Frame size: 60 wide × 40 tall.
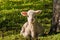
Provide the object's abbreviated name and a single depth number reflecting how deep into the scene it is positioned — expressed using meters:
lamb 11.00
